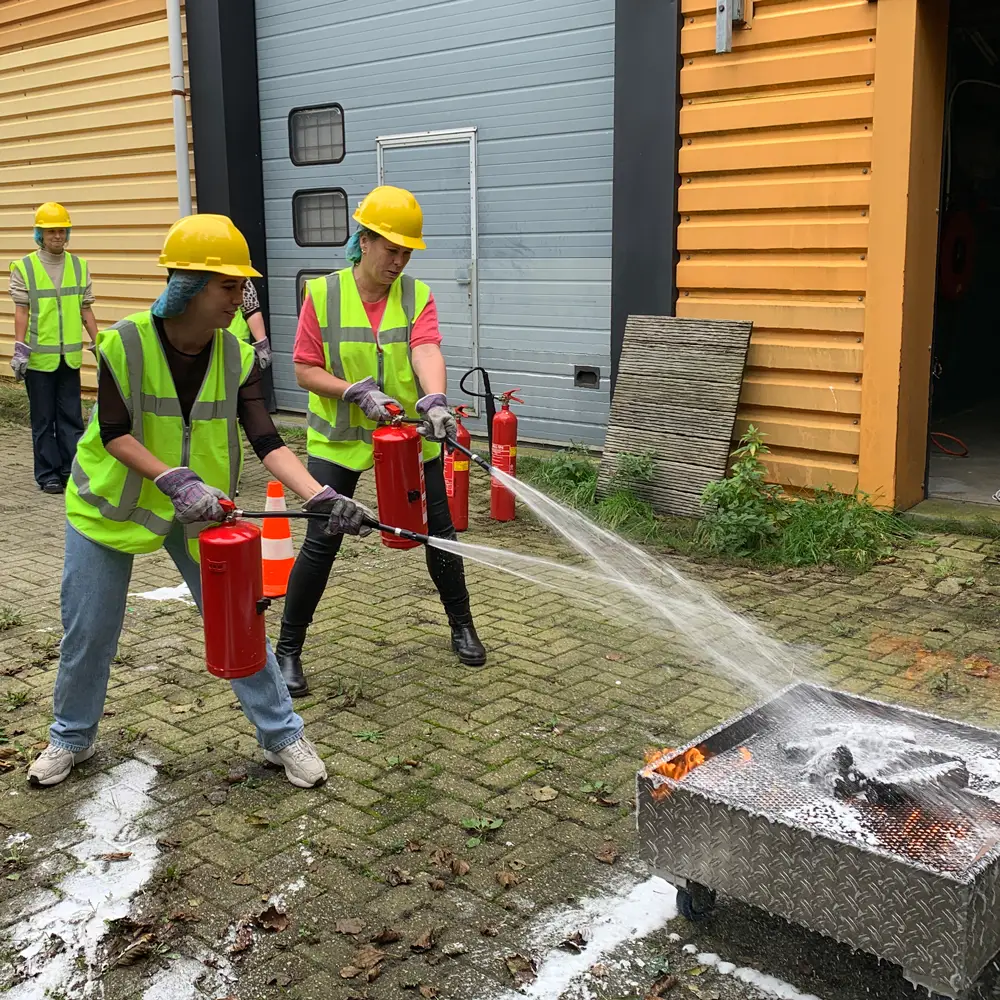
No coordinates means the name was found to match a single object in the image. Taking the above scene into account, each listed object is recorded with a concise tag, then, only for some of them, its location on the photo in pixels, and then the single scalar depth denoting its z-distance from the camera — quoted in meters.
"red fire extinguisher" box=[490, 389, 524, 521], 7.66
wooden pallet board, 7.77
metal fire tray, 2.75
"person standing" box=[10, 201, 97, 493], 9.13
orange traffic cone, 6.48
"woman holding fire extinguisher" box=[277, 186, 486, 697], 4.95
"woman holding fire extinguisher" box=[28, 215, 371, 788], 3.69
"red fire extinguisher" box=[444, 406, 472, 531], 7.46
